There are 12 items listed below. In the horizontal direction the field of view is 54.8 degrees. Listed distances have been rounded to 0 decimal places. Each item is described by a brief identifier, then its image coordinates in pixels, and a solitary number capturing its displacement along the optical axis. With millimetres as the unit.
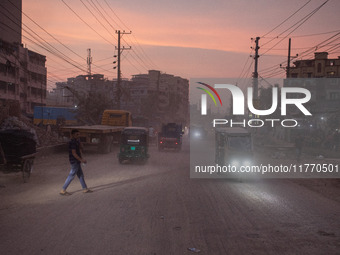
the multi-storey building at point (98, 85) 112062
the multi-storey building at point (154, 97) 89862
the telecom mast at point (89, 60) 89394
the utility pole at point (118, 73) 40481
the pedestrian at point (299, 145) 22469
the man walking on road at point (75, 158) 11047
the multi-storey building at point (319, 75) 69875
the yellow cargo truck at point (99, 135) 23969
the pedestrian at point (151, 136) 35559
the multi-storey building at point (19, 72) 55156
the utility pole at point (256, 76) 36625
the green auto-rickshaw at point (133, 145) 19094
